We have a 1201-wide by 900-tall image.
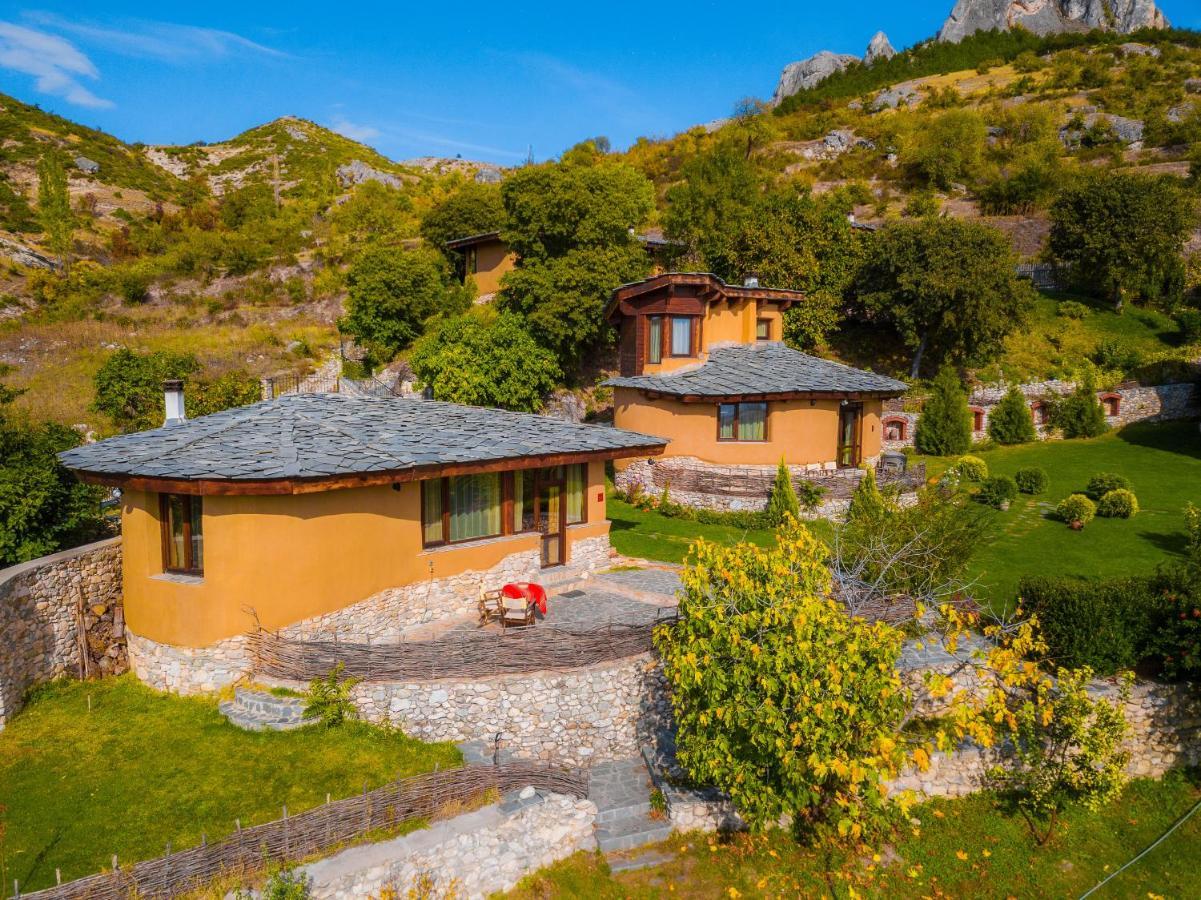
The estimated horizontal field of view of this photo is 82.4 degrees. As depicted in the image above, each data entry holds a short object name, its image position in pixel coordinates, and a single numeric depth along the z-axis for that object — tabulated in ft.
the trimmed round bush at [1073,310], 130.62
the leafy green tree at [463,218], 149.48
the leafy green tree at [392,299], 121.19
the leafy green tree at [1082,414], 106.63
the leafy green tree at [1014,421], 105.70
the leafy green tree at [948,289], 108.88
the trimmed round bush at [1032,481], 81.10
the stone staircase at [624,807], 35.86
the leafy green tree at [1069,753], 38.37
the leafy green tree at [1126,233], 122.62
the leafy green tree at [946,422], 102.63
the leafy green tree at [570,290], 104.88
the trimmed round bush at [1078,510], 68.03
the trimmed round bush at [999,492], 75.97
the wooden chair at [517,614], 46.09
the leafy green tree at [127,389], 88.22
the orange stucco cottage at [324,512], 40.50
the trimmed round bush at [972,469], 85.61
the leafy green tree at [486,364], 97.30
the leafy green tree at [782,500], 74.28
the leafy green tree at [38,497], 48.88
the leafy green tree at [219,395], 87.86
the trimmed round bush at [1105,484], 74.59
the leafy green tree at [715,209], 126.82
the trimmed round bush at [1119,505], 70.18
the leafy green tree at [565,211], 106.32
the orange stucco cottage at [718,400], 81.97
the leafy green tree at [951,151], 209.97
